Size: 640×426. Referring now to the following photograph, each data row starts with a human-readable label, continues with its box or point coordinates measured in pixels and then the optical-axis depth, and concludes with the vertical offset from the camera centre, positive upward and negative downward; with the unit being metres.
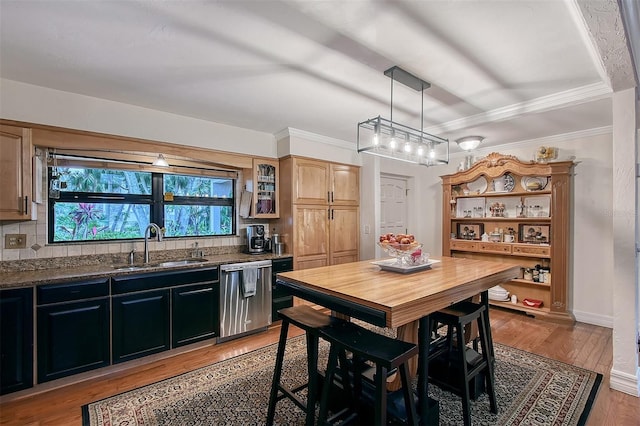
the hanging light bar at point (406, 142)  2.26 +0.59
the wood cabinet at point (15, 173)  2.38 +0.32
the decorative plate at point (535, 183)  3.99 +0.40
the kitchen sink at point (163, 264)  2.74 -0.53
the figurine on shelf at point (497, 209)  4.38 +0.05
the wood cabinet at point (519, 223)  3.72 -0.16
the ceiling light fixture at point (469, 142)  3.73 +0.88
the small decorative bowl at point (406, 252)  2.32 -0.31
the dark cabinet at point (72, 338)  2.29 -0.99
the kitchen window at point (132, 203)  2.88 +0.11
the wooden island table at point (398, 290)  1.46 -0.45
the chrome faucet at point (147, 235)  3.13 -0.24
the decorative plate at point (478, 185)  4.55 +0.41
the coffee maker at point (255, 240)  3.82 -0.35
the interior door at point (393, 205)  5.14 +0.14
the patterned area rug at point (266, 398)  1.97 -1.35
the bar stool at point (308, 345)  1.66 -0.79
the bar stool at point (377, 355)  1.40 -0.68
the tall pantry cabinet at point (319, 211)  3.84 +0.02
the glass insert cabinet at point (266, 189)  3.81 +0.31
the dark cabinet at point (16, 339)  2.17 -0.93
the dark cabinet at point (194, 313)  2.88 -0.99
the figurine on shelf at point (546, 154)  3.85 +0.76
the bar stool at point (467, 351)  1.85 -1.00
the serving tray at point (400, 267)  2.22 -0.42
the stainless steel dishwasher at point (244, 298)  3.18 -0.94
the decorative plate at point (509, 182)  4.25 +0.43
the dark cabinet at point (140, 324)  2.57 -0.99
